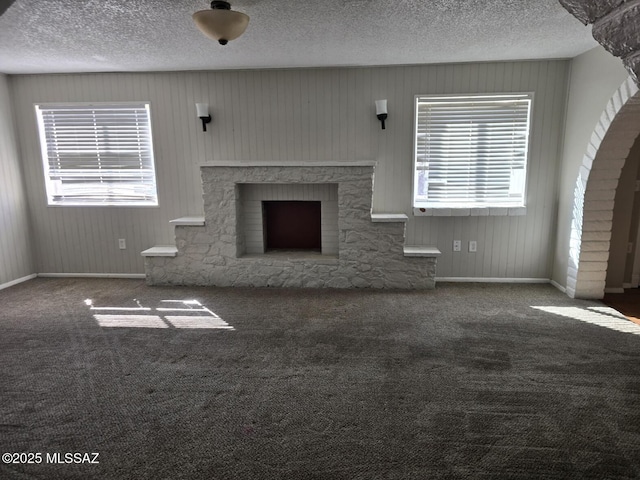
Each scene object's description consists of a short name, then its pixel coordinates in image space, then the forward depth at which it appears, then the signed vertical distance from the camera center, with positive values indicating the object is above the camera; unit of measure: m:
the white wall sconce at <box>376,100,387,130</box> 3.96 +0.76
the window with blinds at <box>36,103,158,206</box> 4.40 +0.39
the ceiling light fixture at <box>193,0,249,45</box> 2.34 +1.02
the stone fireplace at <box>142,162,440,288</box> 4.07 -0.61
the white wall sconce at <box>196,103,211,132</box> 4.14 +0.81
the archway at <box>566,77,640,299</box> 3.16 -0.14
